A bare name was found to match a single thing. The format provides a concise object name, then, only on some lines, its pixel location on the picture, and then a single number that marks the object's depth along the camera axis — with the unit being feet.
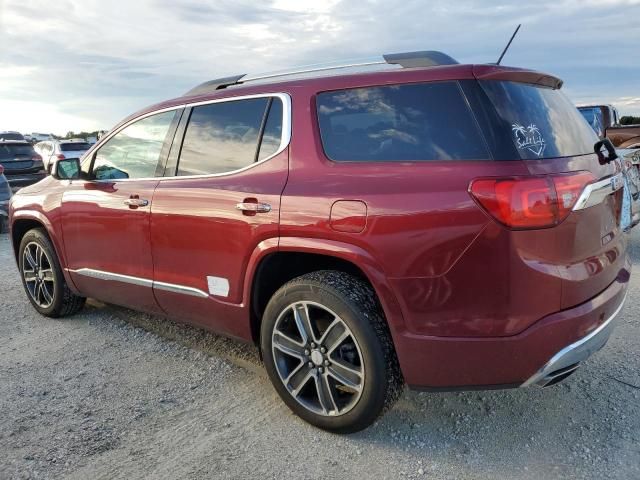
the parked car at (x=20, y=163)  38.11
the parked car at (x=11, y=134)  76.29
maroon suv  7.76
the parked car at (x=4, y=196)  30.94
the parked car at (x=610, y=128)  36.22
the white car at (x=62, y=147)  58.13
